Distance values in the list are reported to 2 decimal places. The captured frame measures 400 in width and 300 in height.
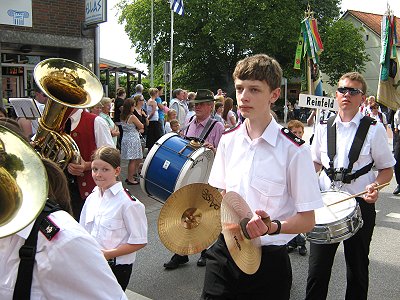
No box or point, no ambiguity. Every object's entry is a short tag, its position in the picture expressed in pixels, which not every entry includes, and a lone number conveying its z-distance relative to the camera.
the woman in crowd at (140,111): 9.88
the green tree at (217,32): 32.66
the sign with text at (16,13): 10.46
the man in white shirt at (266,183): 2.26
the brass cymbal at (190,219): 2.57
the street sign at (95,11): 11.00
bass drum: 4.64
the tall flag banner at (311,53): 8.09
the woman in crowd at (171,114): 9.94
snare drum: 3.13
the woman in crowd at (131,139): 8.81
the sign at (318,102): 6.10
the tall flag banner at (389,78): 5.36
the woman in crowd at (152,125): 11.10
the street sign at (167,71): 18.16
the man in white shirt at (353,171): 3.30
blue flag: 17.50
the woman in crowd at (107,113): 8.16
